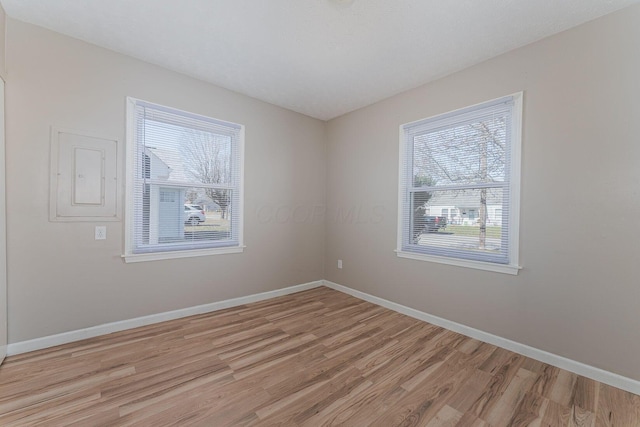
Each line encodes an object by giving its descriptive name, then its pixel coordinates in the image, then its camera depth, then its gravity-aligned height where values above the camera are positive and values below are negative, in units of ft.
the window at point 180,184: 9.05 +0.96
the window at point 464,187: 8.13 +0.98
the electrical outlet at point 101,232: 8.35 -0.77
